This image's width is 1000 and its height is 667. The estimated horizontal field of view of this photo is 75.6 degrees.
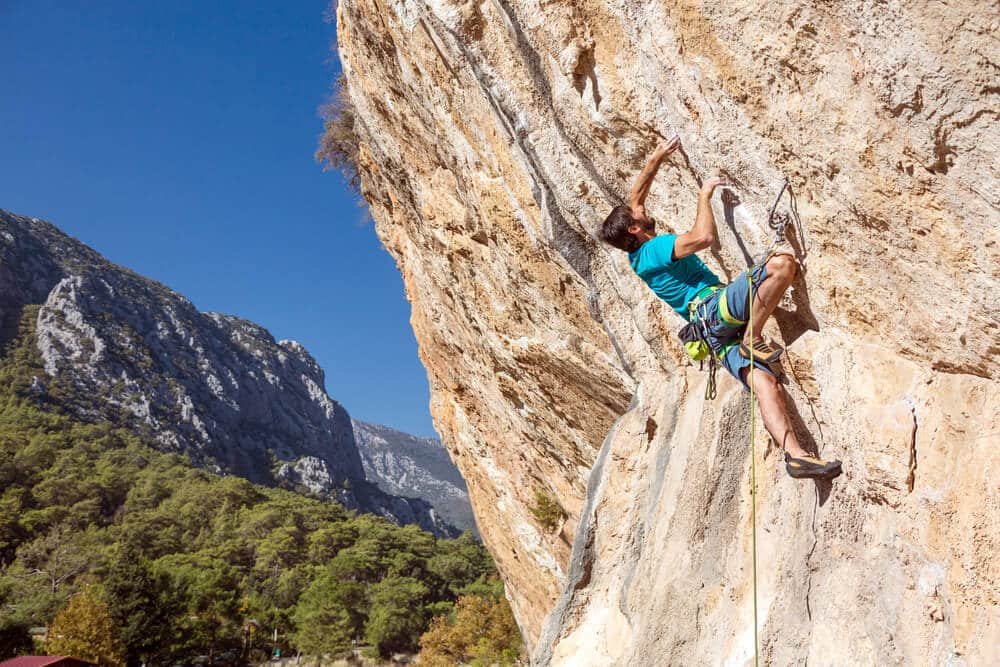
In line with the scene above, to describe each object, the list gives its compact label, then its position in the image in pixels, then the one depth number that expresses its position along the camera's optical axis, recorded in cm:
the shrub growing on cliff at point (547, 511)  1002
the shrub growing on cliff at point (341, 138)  1097
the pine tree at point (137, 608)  2948
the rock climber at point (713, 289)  365
